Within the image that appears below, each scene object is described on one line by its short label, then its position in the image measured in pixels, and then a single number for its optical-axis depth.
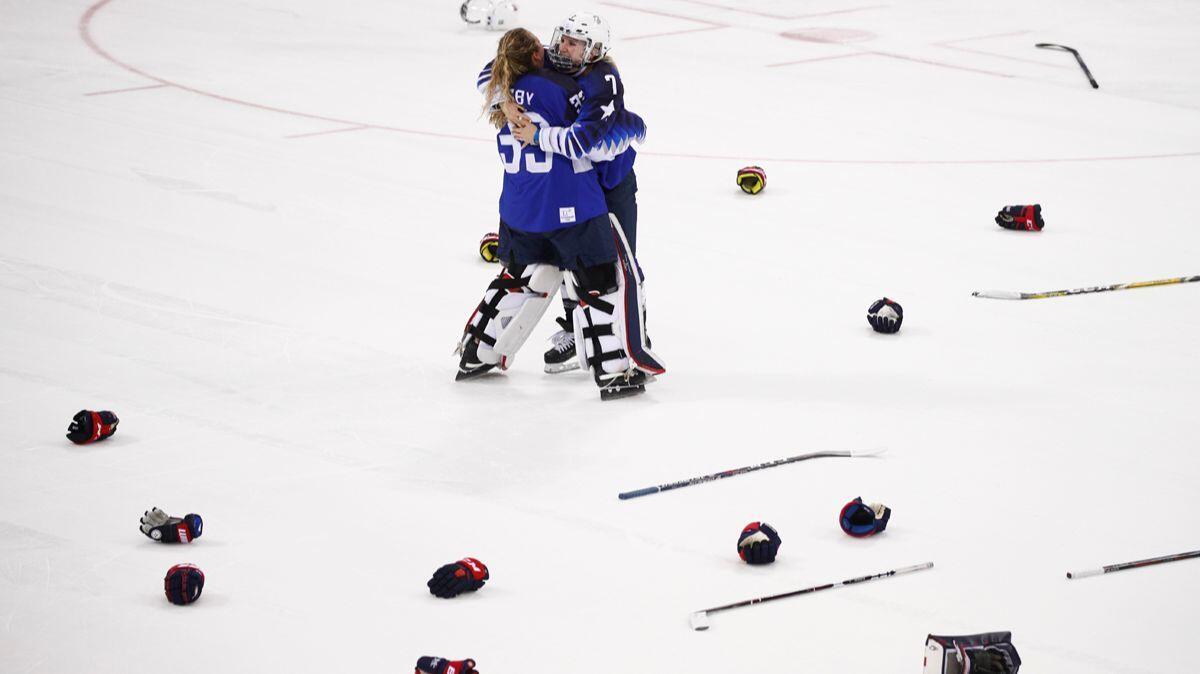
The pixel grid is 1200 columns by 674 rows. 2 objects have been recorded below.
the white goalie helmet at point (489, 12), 27.23
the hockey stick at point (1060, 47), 24.47
